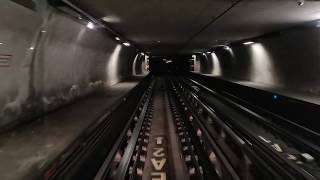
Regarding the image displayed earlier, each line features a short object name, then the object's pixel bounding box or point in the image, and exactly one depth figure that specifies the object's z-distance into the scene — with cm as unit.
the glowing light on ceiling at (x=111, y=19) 471
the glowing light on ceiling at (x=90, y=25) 460
